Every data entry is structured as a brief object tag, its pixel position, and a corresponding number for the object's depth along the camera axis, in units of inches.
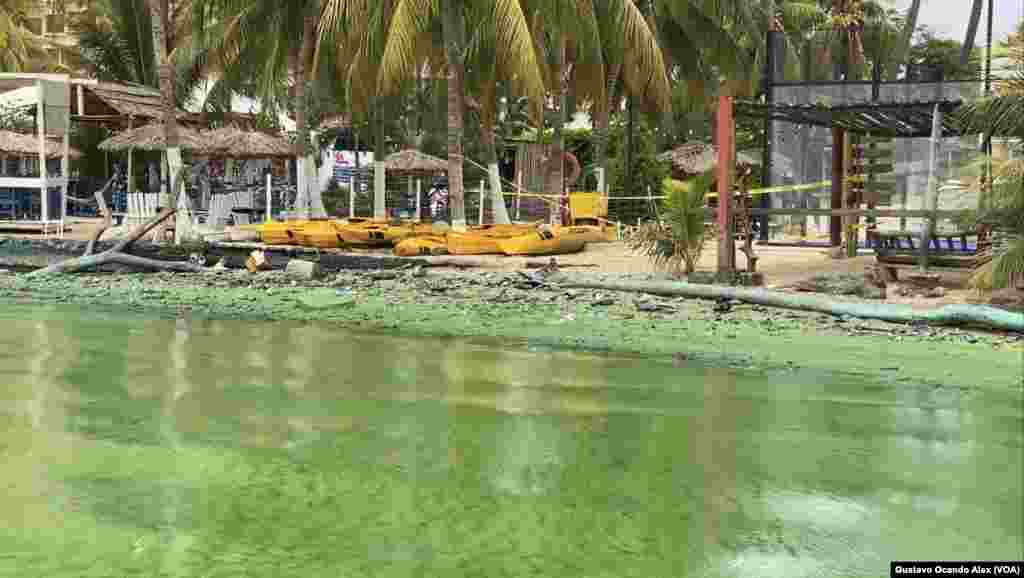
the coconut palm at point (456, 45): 729.0
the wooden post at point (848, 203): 677.3
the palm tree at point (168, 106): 784.3
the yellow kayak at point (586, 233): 765.3
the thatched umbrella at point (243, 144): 973.2
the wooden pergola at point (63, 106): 858.8
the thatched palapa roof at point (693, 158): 1175.6
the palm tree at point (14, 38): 1222.8
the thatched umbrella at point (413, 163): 1055.0
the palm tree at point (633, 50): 848.9
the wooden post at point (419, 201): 1048.2
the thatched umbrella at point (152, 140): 964.6
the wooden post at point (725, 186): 544.1
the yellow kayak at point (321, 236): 780.6
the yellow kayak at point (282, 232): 789.9
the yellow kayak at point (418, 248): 719.1
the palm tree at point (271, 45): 865.5
